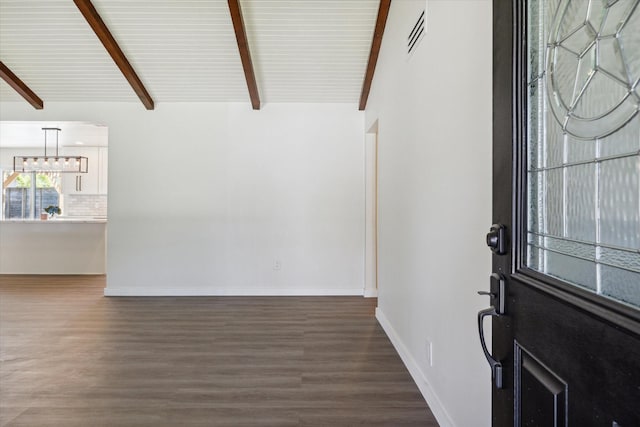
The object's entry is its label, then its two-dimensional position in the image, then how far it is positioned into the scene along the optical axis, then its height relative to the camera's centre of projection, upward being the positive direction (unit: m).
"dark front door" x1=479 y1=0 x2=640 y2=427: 0.60 +0.00
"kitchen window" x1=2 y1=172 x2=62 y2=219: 9.21 +0.48
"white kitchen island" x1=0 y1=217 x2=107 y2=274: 6.38 -0.53
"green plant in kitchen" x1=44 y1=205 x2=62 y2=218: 7.61 +0.08
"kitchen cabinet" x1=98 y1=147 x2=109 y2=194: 8.84 +1.01
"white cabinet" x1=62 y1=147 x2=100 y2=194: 8.85 +0.82
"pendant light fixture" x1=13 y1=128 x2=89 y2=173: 7.88 +1.08
